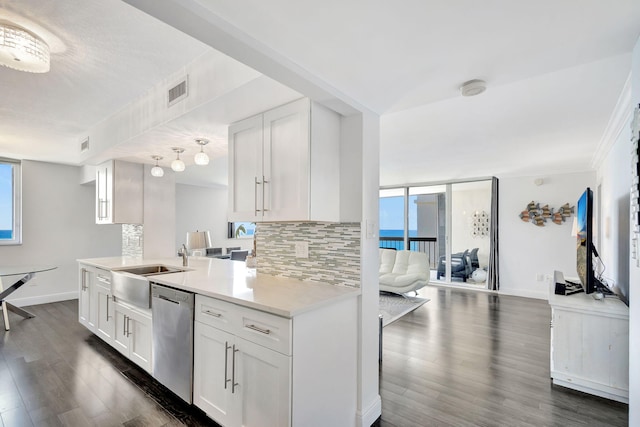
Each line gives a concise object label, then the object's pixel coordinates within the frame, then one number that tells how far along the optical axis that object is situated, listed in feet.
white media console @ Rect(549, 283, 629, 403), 7.63
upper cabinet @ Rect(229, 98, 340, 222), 6.31
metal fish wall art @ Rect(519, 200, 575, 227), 17.60
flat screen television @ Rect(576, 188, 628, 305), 8.47
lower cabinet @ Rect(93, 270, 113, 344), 10.11
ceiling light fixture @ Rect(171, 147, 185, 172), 9.94
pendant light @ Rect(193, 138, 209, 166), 8.89
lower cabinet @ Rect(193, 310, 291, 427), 5.19
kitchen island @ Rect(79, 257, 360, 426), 5.19
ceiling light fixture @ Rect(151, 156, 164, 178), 11.01
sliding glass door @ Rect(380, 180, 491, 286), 21.17
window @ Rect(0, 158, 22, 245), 15.78
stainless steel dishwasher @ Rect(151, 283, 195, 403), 6.93
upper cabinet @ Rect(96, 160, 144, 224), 12.56
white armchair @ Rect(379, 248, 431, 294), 17.43
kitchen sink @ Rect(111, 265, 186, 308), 8.21
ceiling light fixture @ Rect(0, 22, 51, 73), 5.46
